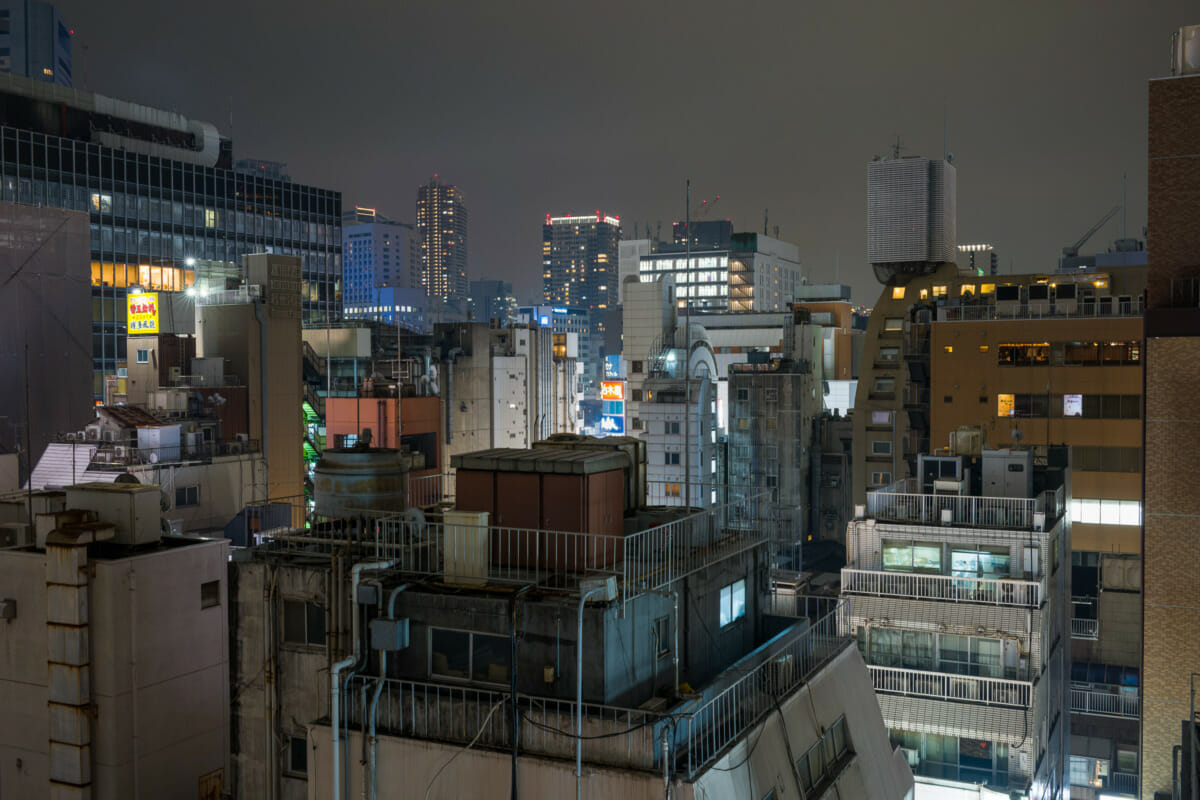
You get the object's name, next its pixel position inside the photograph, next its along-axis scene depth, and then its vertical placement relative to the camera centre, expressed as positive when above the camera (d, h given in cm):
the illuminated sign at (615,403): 7250 -140
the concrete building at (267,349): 4669 +171
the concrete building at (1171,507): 2084 -263
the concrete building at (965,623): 2683 -670
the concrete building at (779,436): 6931 -368
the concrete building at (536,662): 1212 -387
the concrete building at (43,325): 4250 +269
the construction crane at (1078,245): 9062 +1257
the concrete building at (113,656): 1658 -469
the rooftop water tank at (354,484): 1739 -173
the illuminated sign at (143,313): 4866 +356
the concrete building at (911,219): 7606 +1268
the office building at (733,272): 14850 +1697
